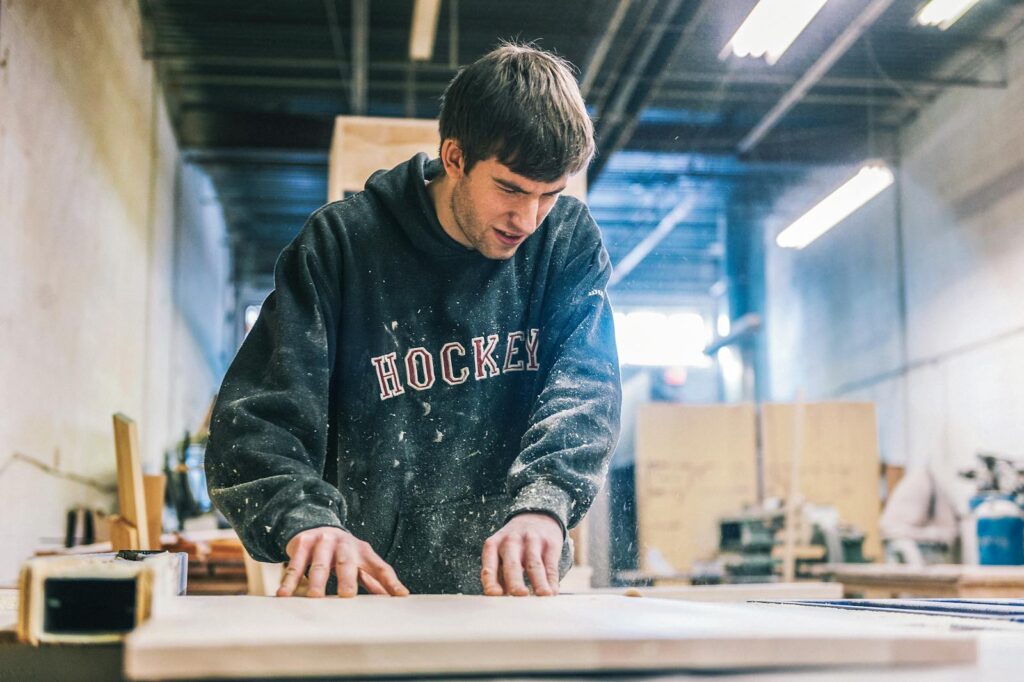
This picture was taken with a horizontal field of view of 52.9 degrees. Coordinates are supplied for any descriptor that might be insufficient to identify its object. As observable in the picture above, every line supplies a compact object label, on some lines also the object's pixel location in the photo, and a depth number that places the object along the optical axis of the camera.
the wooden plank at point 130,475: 2.94
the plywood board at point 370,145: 3.62
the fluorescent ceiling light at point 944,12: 3.78
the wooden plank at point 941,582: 3.07
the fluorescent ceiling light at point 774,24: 3.55
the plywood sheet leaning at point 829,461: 7.65
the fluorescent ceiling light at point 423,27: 4.20
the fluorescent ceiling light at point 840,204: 6.24
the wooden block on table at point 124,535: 2.96
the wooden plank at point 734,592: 2.70
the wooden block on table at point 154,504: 3.51
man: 1.28
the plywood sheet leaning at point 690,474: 7.48
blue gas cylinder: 5.22
